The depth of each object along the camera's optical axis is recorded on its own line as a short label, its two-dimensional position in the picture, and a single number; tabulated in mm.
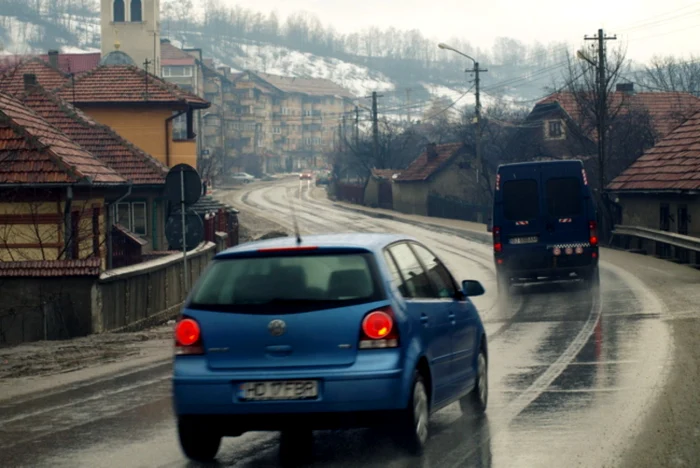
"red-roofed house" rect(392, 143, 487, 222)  78062
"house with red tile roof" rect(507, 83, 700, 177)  60594
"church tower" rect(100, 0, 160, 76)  112875
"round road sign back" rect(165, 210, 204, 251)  29891
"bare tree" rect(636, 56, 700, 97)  103562
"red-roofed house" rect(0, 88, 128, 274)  26141
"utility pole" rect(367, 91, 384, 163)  90038
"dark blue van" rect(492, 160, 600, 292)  23984
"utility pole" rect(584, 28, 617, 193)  49562
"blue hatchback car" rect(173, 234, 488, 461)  7641
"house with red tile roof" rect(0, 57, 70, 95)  50006
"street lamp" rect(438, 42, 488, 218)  61881
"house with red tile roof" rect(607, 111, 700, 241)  38938
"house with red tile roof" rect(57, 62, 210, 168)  45812
